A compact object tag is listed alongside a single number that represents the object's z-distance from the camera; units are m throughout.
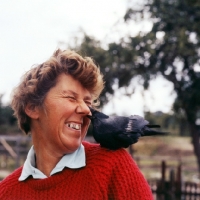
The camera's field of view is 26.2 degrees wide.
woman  1.94
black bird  2.03
